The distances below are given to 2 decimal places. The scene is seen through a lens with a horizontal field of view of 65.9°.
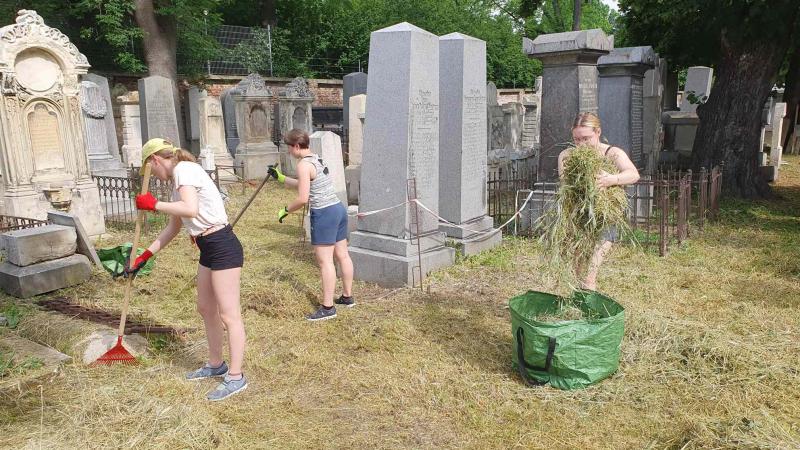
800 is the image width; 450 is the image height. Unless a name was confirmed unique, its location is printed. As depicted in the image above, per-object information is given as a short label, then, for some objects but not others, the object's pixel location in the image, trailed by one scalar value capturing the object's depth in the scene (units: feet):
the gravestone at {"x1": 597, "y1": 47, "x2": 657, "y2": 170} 32.32
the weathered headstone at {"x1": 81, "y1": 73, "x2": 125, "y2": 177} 38.24
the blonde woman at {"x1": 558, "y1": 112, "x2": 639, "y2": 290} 14.15
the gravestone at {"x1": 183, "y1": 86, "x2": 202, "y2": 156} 63.82
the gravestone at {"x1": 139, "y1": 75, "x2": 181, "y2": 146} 45.75
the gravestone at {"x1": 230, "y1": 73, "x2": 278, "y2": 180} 50.57
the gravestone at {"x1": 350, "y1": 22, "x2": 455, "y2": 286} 20.58
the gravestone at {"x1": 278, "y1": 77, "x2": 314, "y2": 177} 57.00
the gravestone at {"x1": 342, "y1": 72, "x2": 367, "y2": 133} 59.85
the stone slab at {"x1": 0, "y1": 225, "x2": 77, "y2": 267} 20.11
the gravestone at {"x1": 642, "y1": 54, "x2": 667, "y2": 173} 37.52
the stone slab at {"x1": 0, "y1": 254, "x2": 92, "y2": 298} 19.77
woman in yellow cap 12.12
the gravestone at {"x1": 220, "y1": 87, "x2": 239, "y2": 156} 59.88
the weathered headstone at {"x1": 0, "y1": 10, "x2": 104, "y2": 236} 26.21
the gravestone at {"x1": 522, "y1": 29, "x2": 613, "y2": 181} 26.89
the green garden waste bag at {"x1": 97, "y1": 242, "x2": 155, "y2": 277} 21.90
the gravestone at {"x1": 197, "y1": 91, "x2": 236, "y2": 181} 50.14
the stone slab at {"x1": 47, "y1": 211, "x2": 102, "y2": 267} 21.89
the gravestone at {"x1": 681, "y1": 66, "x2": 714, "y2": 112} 59.52
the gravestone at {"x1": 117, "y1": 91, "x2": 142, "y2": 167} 52.31
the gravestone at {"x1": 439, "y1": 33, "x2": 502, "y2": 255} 23.75
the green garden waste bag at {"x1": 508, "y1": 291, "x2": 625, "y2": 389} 12.76
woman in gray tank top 16.78
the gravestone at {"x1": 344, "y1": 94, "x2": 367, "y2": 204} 34.88
